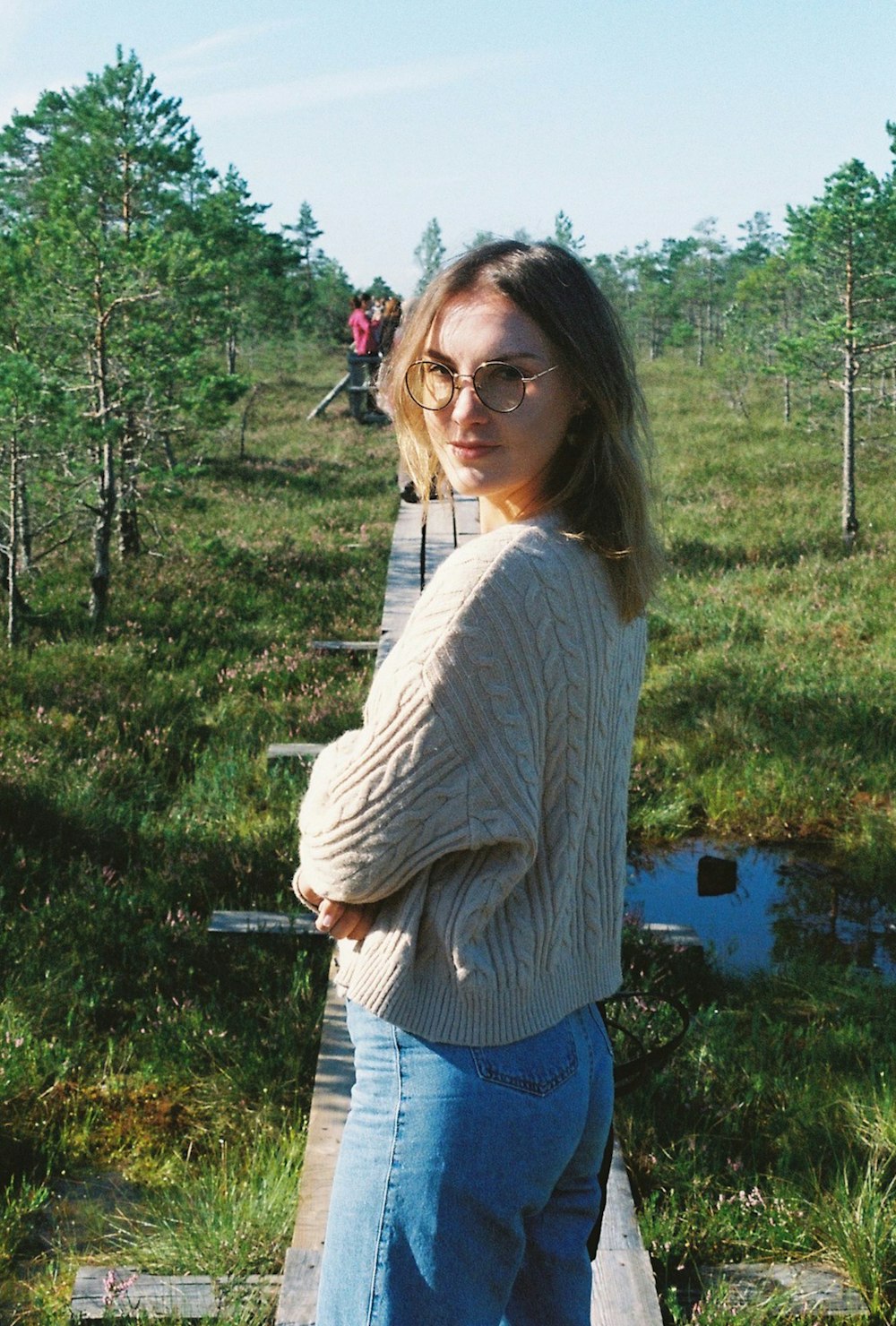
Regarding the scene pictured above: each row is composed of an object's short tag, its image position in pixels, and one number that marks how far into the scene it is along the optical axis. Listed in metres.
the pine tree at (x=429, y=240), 71.46
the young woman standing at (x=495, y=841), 1.61
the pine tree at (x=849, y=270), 16.27
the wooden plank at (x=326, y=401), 33.24
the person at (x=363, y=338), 29.48
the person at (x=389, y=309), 20.55
